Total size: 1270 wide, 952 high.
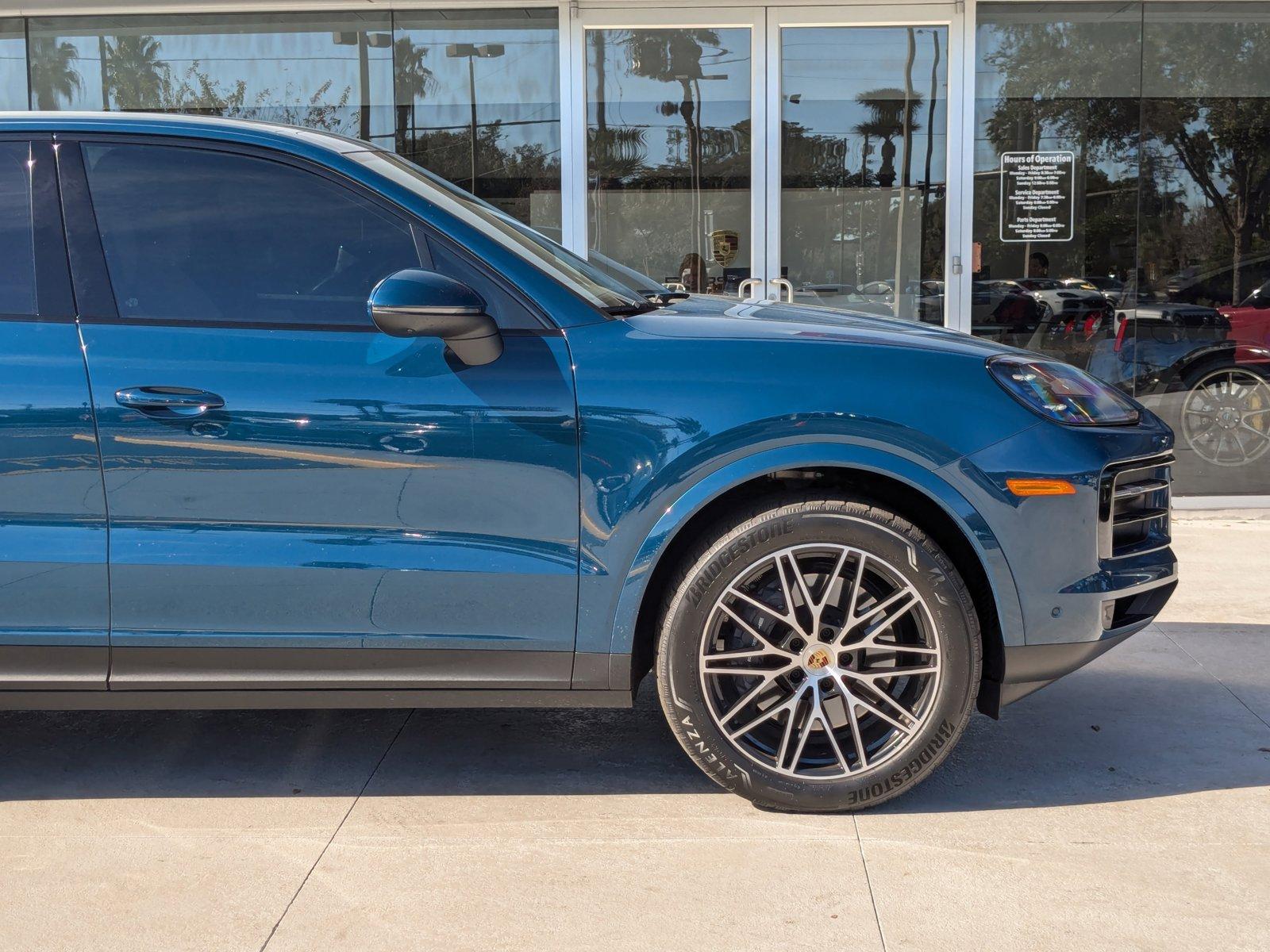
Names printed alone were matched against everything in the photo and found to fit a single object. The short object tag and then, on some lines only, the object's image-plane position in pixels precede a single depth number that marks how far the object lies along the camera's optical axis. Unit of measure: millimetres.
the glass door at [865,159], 8367
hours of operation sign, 8430
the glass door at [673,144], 8414
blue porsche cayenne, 3266
